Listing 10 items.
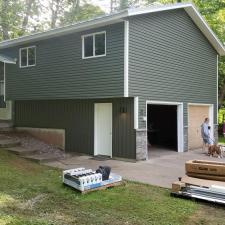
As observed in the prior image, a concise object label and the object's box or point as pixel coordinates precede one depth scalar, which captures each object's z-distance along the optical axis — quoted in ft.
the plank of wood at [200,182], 25.57
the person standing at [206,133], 50.89
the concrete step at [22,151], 43.52
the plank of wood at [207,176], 26.45
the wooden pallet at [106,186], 26.57
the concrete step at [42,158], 40.55
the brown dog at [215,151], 48.08
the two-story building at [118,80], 42.78
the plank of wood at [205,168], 26.55
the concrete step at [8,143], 46.46
